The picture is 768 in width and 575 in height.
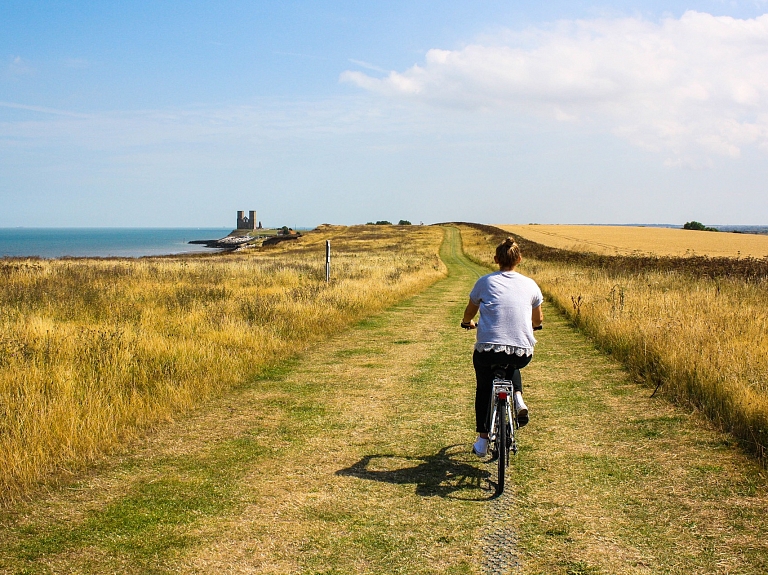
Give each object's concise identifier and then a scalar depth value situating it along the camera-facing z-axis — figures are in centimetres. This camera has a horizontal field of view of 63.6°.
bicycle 535
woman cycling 547
